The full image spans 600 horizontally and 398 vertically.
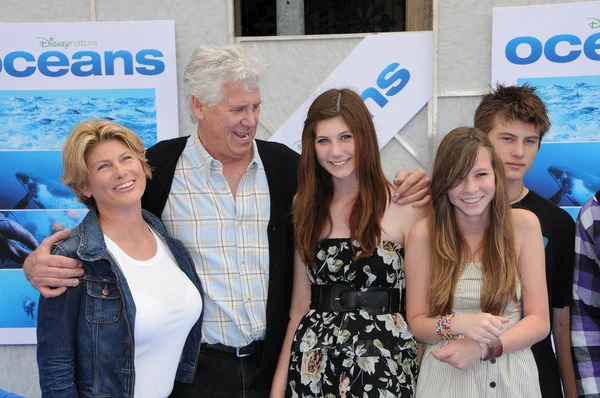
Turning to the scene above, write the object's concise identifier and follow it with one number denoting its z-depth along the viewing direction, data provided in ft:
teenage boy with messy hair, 7.25
